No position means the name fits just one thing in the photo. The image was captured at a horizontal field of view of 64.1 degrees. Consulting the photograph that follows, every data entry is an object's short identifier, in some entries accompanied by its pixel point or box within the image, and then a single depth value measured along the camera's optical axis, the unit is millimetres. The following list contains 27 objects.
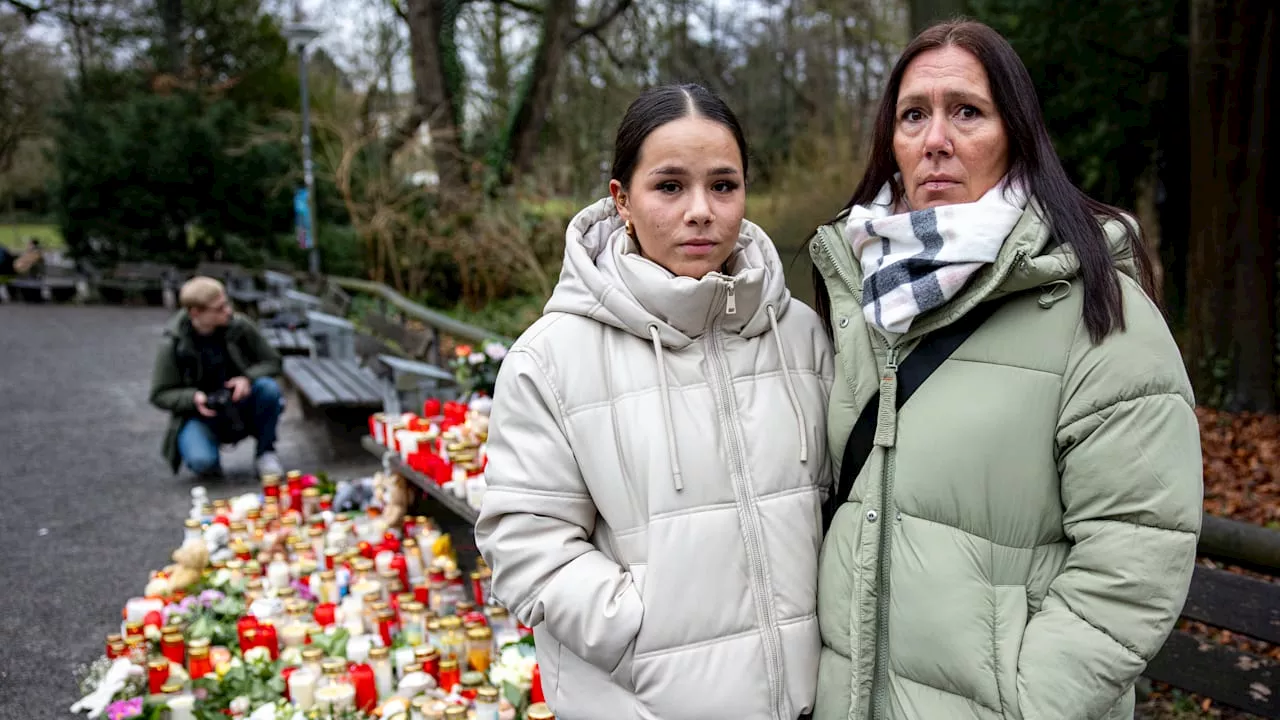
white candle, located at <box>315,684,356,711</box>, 3416
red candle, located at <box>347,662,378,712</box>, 3504
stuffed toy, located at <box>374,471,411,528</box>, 5188
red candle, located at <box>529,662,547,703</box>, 3150
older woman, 1507
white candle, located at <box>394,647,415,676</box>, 3605
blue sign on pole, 15078
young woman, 1703
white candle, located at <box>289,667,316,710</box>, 3488
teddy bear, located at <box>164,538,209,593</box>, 4648
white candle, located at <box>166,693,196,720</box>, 3439
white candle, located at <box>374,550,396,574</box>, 4539
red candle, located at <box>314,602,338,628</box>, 4125
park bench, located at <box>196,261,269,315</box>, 16038
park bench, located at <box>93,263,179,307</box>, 19109
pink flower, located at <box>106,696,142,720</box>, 3430
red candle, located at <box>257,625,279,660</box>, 3891
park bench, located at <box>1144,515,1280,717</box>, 2684
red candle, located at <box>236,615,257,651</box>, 3911
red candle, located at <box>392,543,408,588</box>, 4542
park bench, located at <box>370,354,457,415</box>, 5973
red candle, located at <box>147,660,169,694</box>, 3633
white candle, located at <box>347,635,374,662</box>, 3709
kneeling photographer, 6668
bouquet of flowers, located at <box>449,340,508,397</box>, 5031
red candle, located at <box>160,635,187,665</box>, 3846
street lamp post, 14758
